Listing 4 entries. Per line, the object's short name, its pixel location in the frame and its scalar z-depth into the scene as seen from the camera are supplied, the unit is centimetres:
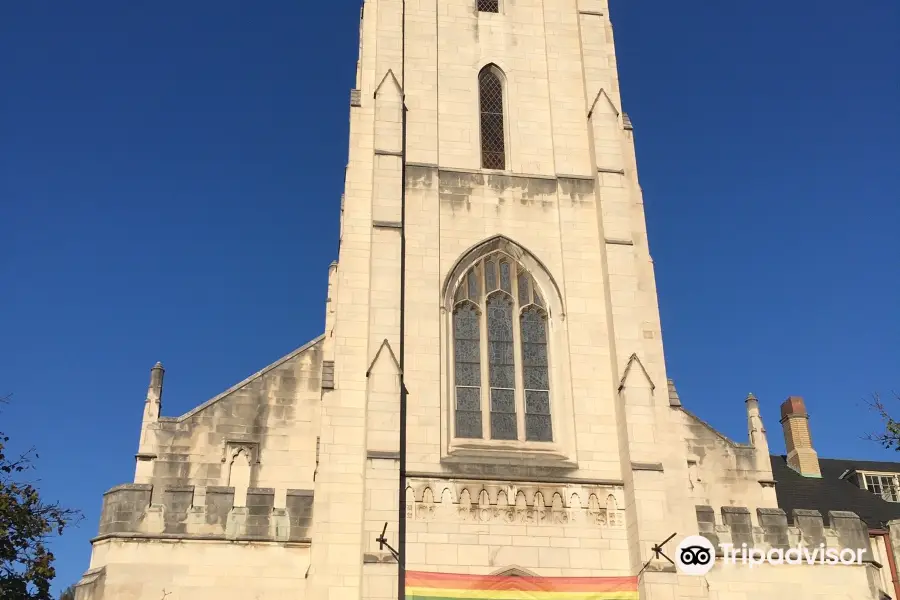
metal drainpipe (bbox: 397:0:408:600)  1693
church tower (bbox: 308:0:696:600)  1770
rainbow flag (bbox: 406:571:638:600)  1697
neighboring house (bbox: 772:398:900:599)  2509
